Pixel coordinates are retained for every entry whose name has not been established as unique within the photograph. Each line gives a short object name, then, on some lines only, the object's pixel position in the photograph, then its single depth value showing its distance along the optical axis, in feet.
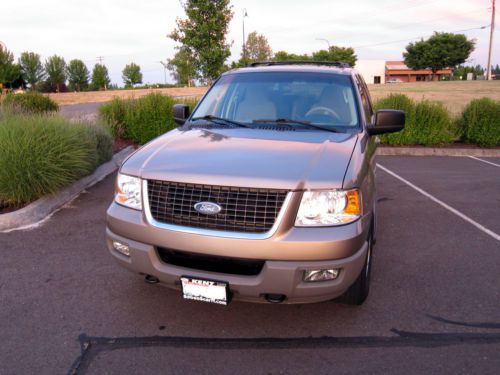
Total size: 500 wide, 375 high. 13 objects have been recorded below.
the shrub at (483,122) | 38.93
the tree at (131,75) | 244.01
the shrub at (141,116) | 36.70
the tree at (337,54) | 251.39
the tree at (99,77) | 217.77
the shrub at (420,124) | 39.19
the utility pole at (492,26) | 187.83
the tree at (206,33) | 65.87
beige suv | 8.89
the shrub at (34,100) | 42.73
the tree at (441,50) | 250.78
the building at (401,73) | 353.31
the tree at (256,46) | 221.97
